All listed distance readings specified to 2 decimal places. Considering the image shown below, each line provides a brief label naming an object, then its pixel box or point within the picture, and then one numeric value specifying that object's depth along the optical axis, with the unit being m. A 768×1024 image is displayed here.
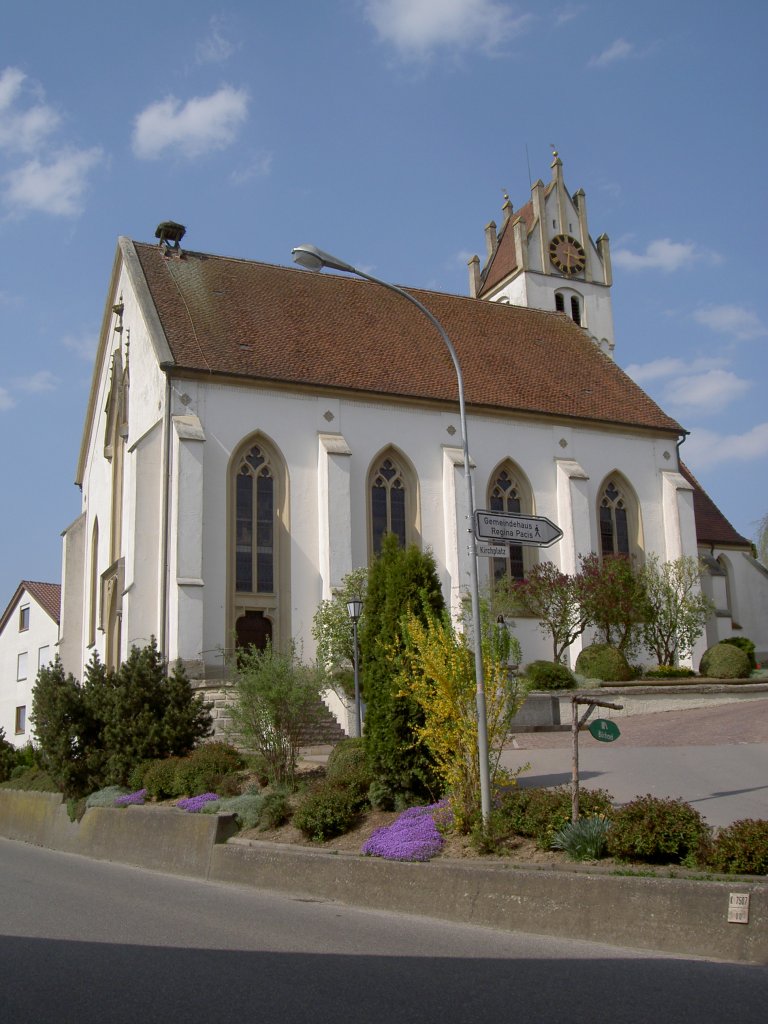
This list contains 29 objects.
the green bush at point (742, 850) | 8.84
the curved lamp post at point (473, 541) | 11.84
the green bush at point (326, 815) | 13.65
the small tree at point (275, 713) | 16.98
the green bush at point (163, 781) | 17.77
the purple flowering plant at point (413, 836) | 11.71
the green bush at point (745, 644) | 34.16
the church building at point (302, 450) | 28.78
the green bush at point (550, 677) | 27.44
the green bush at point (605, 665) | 29.12
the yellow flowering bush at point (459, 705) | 12.50
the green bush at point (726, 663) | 30.58
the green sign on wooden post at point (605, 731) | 10.55
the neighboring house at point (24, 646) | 49.53
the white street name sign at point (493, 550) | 11.78
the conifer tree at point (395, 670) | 13.89
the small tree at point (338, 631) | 26.72
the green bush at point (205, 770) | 17.30
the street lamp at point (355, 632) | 21.47
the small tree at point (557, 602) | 29.97
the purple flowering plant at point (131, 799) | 18.05
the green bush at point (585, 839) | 10.30
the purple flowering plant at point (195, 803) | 15.92
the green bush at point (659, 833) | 9.71
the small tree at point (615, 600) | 29.92
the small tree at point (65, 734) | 20.05
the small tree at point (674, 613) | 31.06
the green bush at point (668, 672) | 30.46
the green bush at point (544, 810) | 11.08
